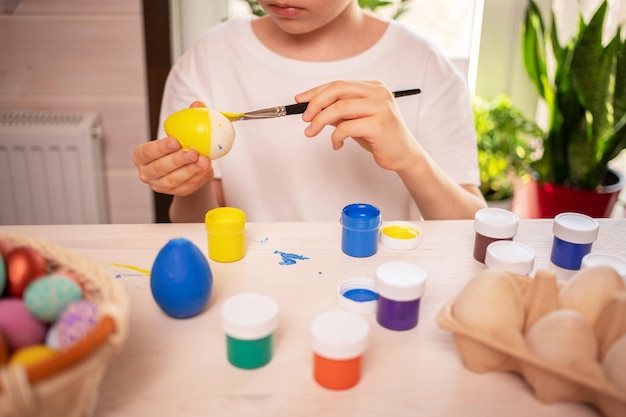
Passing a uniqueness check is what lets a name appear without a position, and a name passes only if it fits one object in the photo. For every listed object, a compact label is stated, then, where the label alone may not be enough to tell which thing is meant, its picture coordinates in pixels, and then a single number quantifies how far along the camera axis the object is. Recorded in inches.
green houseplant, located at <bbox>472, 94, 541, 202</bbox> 65.2
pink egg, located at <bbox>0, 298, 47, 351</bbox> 17.8
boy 44.2
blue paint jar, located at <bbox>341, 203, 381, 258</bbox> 29.1
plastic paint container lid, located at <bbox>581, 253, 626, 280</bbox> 27.0
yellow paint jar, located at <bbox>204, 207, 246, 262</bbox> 28.6
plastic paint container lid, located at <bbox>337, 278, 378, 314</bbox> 25.2
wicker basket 15.1
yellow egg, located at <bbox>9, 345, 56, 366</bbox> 16.4
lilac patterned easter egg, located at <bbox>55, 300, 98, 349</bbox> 17.3
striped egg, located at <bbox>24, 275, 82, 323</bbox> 18.5
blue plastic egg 24.0
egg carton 19.5
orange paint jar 20.5
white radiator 57.9
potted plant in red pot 56.9
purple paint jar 23.5
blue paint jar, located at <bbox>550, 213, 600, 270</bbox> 28.6
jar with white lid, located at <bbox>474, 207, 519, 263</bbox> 29.1
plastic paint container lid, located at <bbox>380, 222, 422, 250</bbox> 30.8
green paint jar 21.3
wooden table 20.3
